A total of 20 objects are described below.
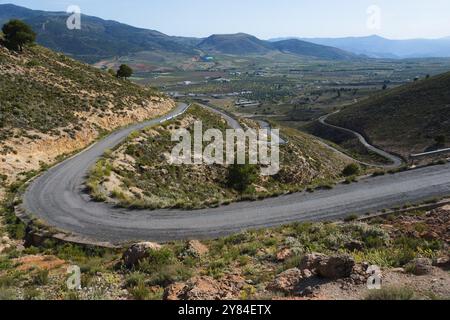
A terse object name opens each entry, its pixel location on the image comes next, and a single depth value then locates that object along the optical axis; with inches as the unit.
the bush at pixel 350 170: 2066.9
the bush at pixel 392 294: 377.4
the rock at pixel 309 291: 425.3
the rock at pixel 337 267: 456.1
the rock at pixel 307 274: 470.3
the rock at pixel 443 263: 486.0
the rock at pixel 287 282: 452.1
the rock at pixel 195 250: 642.8
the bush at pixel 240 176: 1475.1
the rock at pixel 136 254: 596.4
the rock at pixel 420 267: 473.5
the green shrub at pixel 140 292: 467.3
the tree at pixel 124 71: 3105.3
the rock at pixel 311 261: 482.1
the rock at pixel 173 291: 431.3
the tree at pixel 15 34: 2299.5
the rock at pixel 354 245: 610.5
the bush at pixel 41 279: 529.0
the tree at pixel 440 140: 2733.8
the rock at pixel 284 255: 595.5
